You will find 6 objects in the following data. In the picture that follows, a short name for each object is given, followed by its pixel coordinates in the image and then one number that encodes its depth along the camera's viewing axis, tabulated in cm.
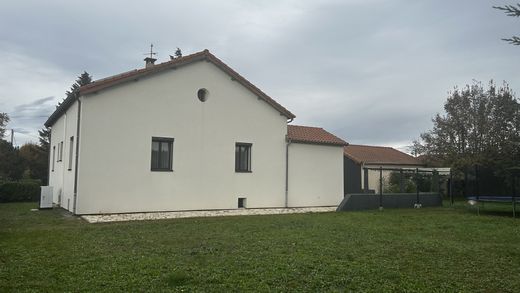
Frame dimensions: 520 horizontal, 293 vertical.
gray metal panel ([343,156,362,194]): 2544
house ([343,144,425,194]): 2625
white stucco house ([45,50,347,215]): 1491
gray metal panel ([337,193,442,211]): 1773
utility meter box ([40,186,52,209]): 1686
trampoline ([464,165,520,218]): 1894
